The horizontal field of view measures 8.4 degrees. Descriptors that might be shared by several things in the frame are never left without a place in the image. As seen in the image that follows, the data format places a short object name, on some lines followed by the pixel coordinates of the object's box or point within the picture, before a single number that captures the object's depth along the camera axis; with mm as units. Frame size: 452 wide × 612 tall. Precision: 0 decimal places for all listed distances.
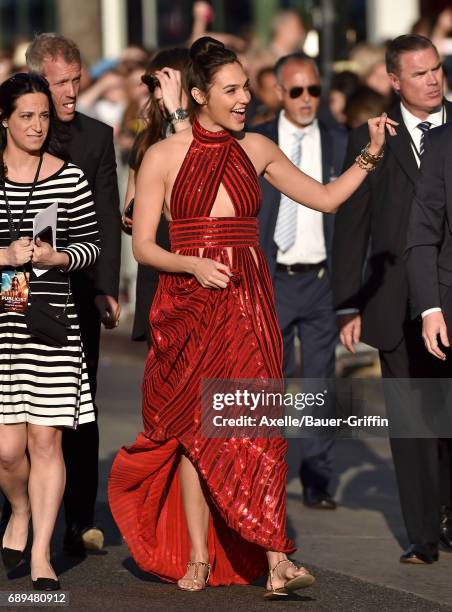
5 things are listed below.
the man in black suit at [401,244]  13448
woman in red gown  11887
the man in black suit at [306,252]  16118
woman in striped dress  12120
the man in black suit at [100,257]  13681
